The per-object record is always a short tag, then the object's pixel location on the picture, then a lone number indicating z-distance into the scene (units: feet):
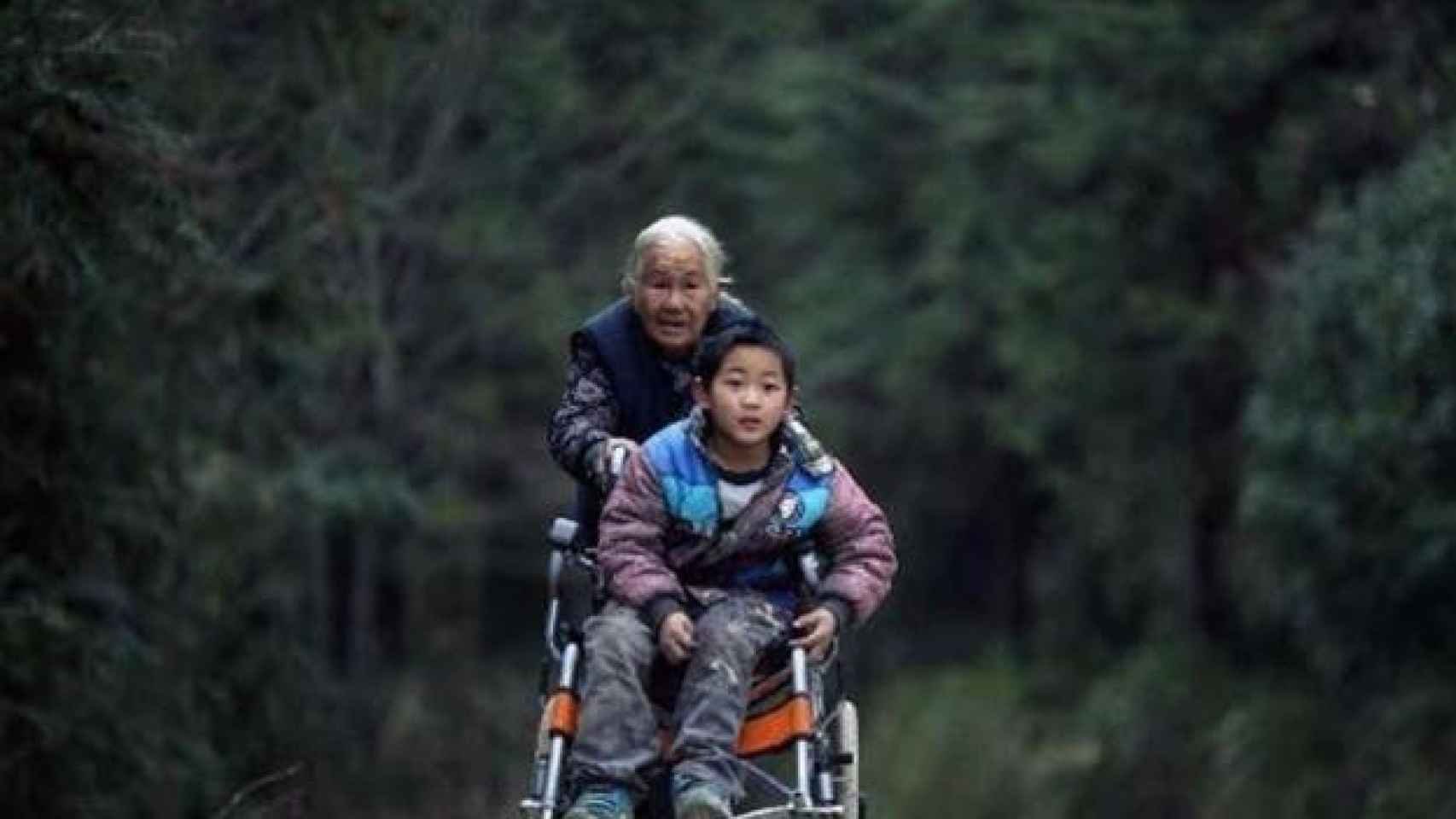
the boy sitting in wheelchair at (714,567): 60.64
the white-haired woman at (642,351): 65.67
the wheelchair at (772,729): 60.85
